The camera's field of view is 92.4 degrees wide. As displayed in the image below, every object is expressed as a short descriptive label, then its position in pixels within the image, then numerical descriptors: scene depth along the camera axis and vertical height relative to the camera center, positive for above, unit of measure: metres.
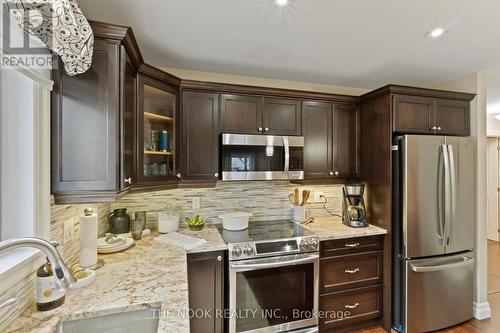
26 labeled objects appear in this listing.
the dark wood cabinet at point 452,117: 2.38 +0.47
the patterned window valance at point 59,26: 0.92 +0.58
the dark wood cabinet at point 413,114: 2.23 +0.48
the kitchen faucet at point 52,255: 0.74 -0.29
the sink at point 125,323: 1.07 -0.71
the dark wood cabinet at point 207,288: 1.83 -0.96
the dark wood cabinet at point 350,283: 2.14 -1.10
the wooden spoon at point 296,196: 2.63 -0.35
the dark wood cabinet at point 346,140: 2.59 +0.26
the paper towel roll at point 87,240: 1.43 -0.45
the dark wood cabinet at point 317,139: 2.50 +0.27
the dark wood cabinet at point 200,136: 2.19 +0.26
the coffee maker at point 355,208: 2.39 -0.44
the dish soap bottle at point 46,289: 1.04 -0.54
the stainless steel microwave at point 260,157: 2.22 +0.07
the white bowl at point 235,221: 2.28 -0.54
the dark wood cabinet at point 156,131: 1.77 +0.27
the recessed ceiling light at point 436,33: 1.71 +0.96
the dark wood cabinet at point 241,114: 2.28 +0.49
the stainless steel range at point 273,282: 1.90 -0.97
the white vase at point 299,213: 2.60 -0.53
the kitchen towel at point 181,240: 1.87 -0.62
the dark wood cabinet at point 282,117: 2.38 +0.48
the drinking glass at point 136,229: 2.01 -0.54
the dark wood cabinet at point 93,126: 1.29 +0.22
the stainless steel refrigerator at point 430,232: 2.13 -0.62
